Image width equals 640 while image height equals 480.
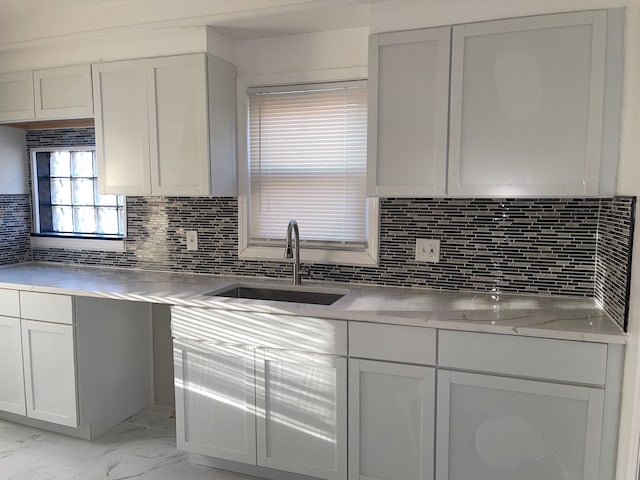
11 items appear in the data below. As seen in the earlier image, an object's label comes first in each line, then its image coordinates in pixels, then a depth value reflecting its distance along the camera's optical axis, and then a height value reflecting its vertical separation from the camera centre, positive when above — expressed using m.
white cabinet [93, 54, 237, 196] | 2.51 +0.35
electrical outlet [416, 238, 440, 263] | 2.46 -0.28
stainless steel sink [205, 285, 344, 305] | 2.53 -0.54
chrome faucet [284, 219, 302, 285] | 2.52 -0.30
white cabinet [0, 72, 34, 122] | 2.87 +0.55
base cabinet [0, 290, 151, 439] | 2.58 -0.94
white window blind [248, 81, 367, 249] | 2.59 +0.17
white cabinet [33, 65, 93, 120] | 2.72 +0.55
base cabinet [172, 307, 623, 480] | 1.79 -0.84
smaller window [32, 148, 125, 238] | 3.23 -0.06
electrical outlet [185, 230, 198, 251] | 2.94 -0.29
